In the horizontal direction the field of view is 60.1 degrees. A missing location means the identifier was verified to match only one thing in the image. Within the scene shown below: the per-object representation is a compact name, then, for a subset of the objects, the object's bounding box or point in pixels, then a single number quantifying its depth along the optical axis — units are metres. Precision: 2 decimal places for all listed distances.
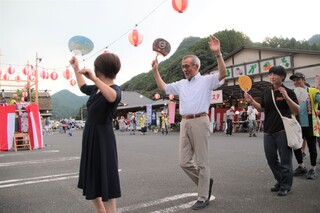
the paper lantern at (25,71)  21.58
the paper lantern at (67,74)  17.83
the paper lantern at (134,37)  10.94
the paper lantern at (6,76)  21.33
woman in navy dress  2.24
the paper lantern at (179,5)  8.06
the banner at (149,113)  28.91
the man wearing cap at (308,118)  4.98
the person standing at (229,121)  17.20
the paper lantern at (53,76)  21.40
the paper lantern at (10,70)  21.00
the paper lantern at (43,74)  21.80
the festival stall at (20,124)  10.59
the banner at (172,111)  23.21
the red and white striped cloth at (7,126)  10.51
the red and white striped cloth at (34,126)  11.21
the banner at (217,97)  20.00
